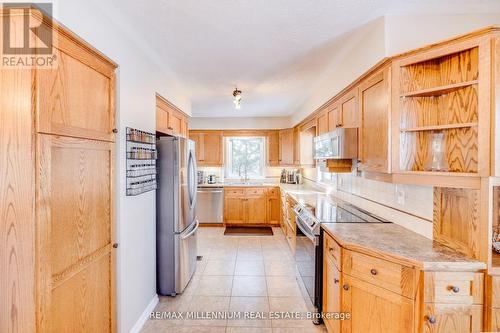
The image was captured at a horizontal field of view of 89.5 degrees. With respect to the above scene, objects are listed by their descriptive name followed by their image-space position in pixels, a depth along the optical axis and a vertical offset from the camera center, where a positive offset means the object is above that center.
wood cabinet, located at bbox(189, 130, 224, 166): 5.88 +0.44
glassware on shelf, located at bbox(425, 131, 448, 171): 1.67 +0.08
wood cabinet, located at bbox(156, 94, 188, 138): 2.86 +0.59
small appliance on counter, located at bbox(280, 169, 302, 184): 5.68 -0.28
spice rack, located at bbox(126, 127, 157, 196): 2.02 +0.02
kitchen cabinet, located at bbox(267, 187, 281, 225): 5.50 -0.91
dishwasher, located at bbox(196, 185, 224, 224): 5.52 -0.90
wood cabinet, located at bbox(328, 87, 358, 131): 2.38 +0.56
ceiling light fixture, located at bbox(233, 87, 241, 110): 3.59 +1.00
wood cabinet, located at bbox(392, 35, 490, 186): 1.39 +0.35
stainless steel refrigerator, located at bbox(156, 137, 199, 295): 2.69 -0.58
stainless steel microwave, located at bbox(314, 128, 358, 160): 2.36 +0.20
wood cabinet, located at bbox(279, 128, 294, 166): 5.70 +0.39
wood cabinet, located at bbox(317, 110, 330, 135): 3.25 +0.55
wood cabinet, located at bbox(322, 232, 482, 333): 1.38 -0.78
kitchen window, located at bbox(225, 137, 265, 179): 6.17 +0.15
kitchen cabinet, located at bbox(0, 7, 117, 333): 1.20 -0.14
